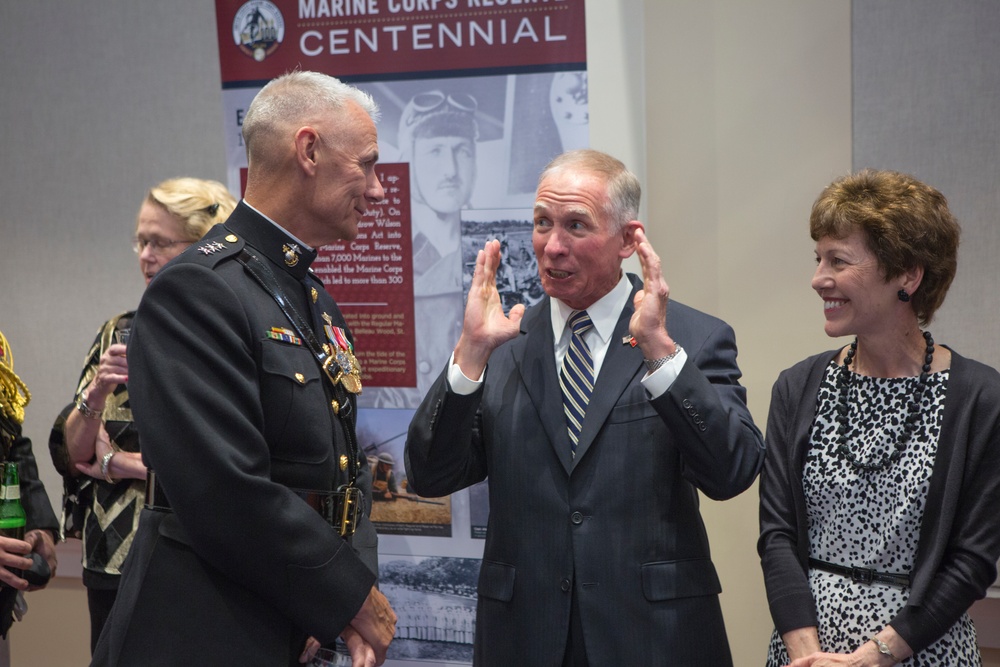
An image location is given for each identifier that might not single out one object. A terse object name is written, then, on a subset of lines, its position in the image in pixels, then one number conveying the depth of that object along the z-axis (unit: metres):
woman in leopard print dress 2.35
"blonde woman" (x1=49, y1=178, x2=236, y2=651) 3.11
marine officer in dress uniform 1.91
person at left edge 2.97
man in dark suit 2.34
